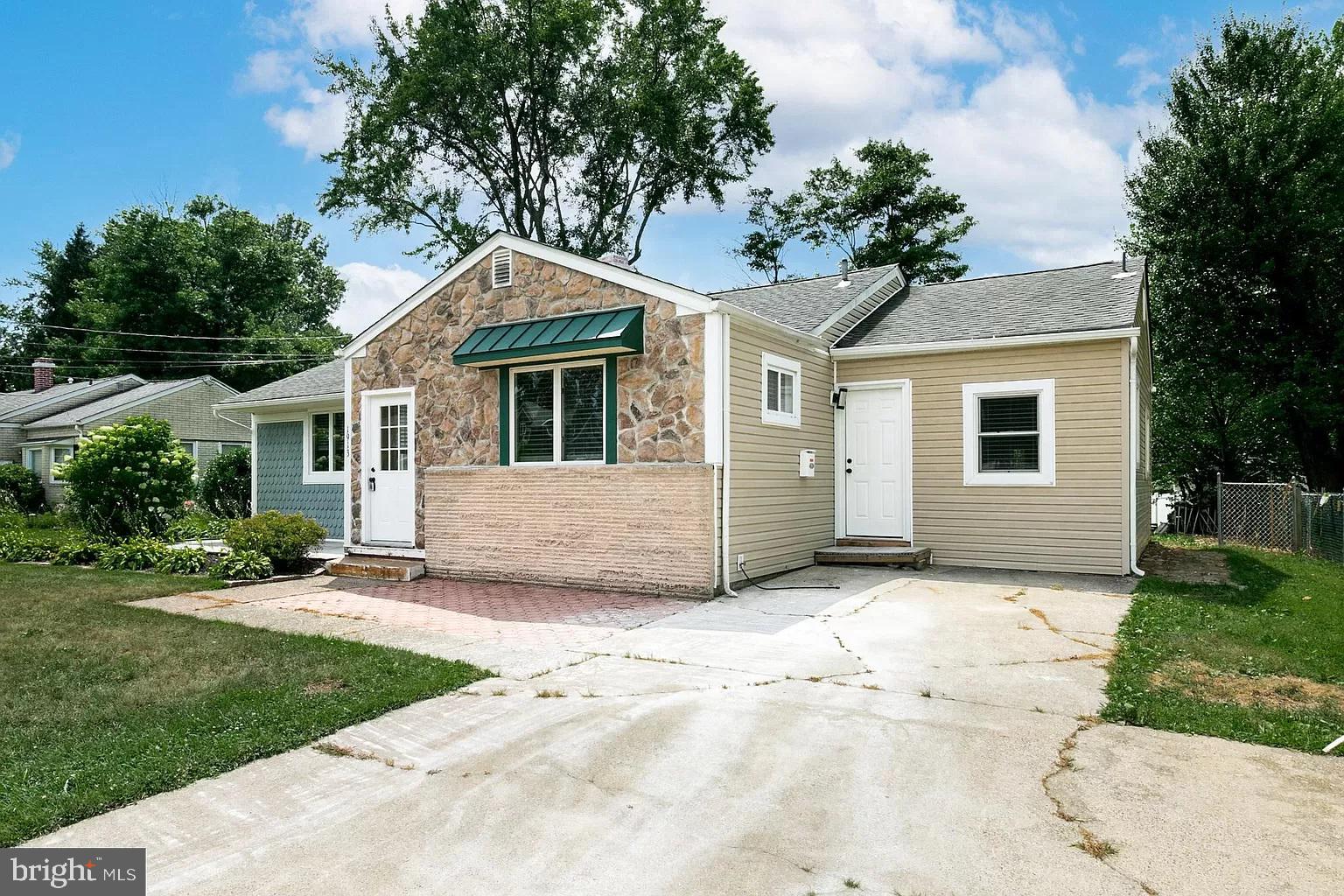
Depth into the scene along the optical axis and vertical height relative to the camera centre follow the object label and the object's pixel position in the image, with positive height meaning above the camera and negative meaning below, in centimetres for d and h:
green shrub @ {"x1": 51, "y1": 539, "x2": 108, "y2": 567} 1292 -145
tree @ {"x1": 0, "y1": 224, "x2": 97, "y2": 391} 4356 +912
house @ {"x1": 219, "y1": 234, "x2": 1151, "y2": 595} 938 +45
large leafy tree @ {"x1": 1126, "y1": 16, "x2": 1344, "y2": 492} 1744 +460
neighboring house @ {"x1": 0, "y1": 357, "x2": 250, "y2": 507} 2589 +157
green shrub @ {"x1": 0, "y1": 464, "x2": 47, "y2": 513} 2498 -77
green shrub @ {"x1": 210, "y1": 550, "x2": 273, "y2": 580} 1120 -145
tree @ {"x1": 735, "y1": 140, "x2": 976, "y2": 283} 2875 +923
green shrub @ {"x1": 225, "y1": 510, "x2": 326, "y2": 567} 1155 -106
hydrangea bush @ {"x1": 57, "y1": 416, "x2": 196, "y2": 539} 1318 -24
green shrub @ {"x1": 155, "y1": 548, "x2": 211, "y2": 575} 1184 -147
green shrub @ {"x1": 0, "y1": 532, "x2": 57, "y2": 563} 1352 -147
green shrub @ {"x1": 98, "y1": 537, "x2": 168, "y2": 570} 1227 -142
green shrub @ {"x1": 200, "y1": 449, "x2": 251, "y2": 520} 1880 -47
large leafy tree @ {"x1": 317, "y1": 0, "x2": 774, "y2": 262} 2577 +1153
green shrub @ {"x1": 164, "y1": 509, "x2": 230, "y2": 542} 1414 -123
